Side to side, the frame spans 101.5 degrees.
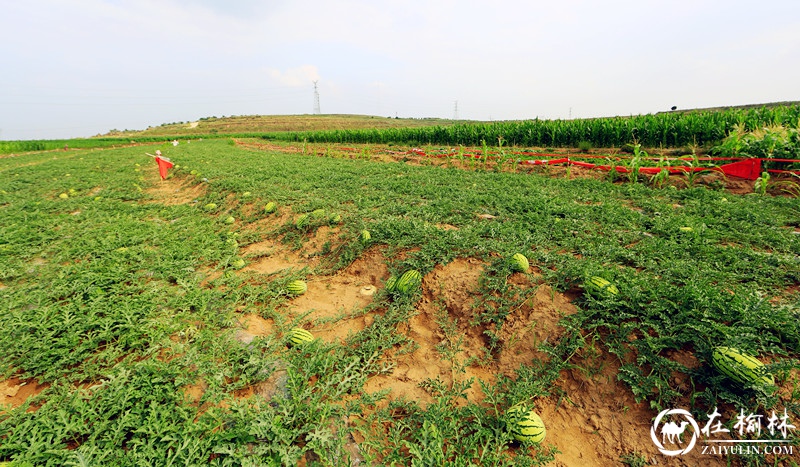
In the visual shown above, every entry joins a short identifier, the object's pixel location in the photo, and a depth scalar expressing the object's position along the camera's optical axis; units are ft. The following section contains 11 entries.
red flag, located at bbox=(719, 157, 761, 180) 22.07
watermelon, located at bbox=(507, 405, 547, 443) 6.22
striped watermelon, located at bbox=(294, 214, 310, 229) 16.24
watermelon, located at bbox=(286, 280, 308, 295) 11.62
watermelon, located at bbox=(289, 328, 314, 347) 8.66
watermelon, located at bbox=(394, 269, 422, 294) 10.55
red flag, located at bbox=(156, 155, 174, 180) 32.16
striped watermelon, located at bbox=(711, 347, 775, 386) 5.78
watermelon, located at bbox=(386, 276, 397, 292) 10.97
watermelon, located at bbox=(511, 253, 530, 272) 10.02
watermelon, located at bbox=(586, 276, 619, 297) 8.35
